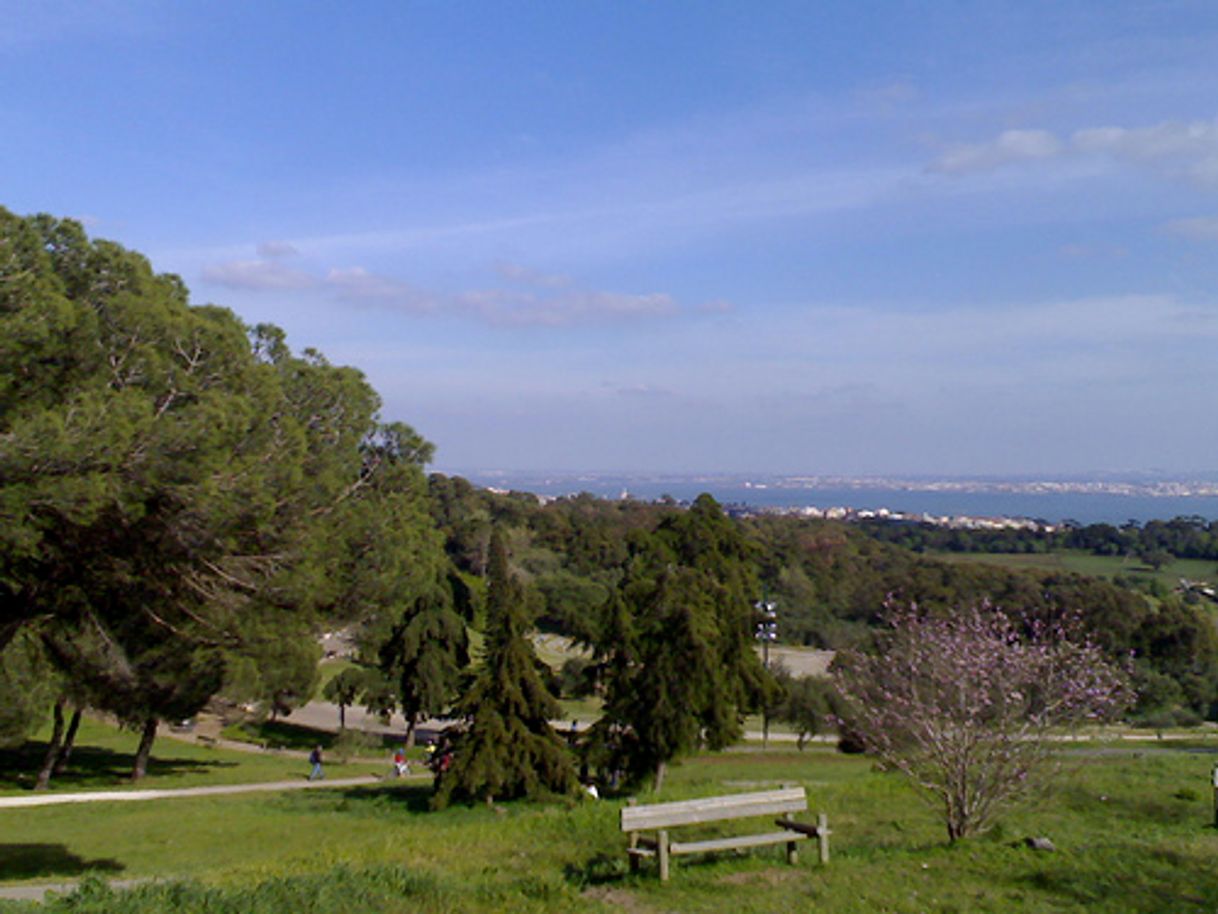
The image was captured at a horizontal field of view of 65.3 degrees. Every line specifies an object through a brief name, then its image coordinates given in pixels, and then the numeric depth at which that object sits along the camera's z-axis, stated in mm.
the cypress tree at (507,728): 19766
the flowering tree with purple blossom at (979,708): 10000
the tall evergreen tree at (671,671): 21531
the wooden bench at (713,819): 8758
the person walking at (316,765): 28625
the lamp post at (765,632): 29781
